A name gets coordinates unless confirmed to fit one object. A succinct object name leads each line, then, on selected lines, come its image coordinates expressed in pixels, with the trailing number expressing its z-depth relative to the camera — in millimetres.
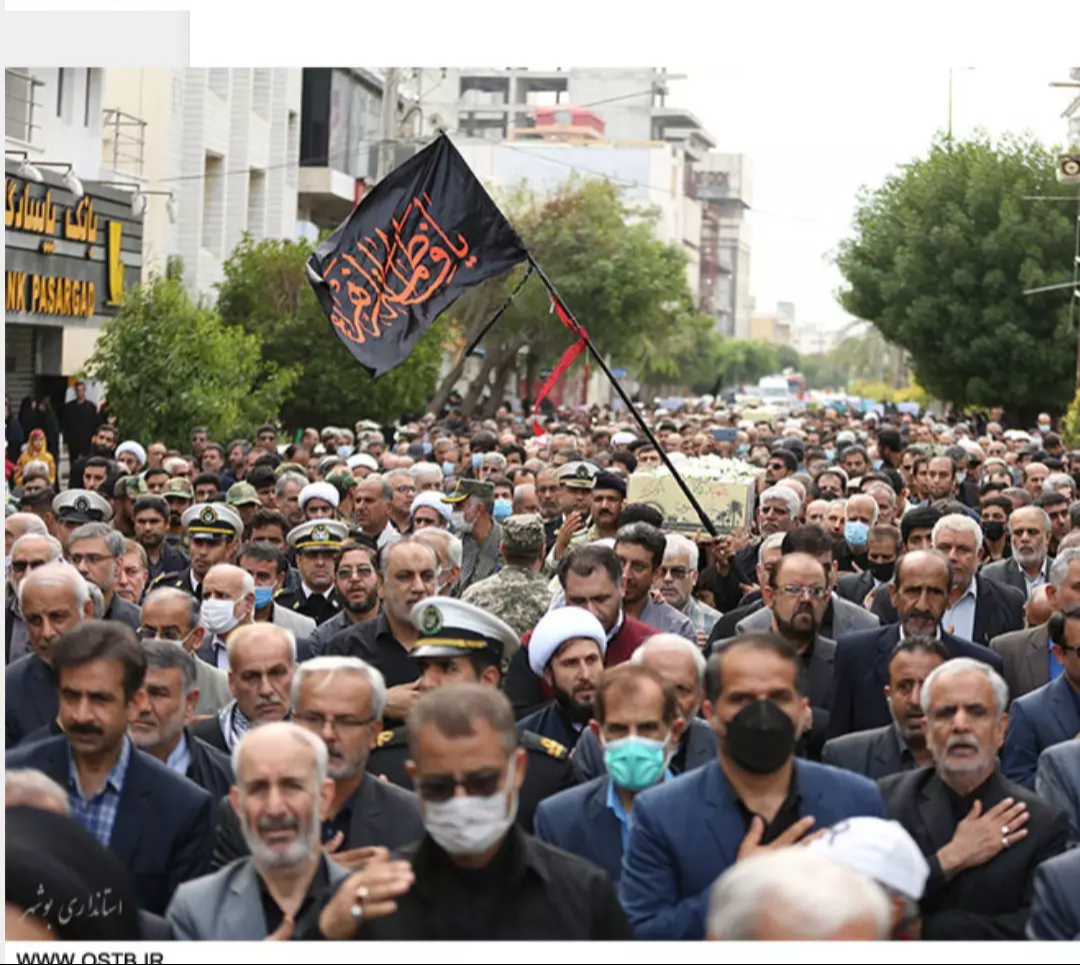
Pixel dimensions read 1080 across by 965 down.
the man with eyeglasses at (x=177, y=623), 8188
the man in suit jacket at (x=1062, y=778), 6559
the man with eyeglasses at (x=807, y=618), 8508
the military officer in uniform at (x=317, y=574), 10898
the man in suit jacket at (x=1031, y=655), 8578
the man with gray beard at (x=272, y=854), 5059
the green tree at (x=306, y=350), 33875
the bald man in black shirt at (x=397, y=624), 8430
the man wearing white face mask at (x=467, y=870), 4805
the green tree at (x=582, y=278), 57156
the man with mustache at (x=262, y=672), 7066
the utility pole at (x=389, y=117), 43031
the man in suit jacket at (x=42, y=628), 7449
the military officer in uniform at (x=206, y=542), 11016
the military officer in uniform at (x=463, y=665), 6730
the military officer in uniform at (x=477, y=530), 12630
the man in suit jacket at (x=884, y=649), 8188
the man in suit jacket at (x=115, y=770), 5965
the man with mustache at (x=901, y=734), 6938
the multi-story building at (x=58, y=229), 25562
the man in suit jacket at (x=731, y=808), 5379
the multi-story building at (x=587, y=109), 167500
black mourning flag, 12742
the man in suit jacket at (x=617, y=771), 6039
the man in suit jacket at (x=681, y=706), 6664
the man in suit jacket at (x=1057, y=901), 5531
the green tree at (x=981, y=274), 49594
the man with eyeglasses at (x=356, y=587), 9750
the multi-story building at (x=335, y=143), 57312
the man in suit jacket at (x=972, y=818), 5773
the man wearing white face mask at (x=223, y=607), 9000
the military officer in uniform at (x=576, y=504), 12336
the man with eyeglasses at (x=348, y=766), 5910
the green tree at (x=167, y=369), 24703
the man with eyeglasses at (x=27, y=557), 9711
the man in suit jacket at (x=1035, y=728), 7469
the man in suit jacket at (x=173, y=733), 6781
